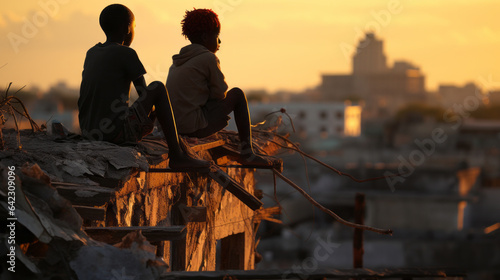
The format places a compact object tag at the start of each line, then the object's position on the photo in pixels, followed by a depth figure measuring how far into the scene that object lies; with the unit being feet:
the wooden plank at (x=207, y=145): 39.68
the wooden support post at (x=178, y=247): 41.42
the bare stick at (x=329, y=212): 35.40
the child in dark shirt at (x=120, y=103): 35.68
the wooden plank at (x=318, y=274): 26.00
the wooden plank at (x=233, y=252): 53.88
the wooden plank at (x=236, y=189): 39.01
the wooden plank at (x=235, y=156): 42.39
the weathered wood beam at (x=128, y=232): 28.68
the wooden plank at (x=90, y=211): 28.35
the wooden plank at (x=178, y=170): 35.60
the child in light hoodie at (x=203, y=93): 42.11
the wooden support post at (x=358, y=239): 65.31
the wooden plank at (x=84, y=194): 28.94
